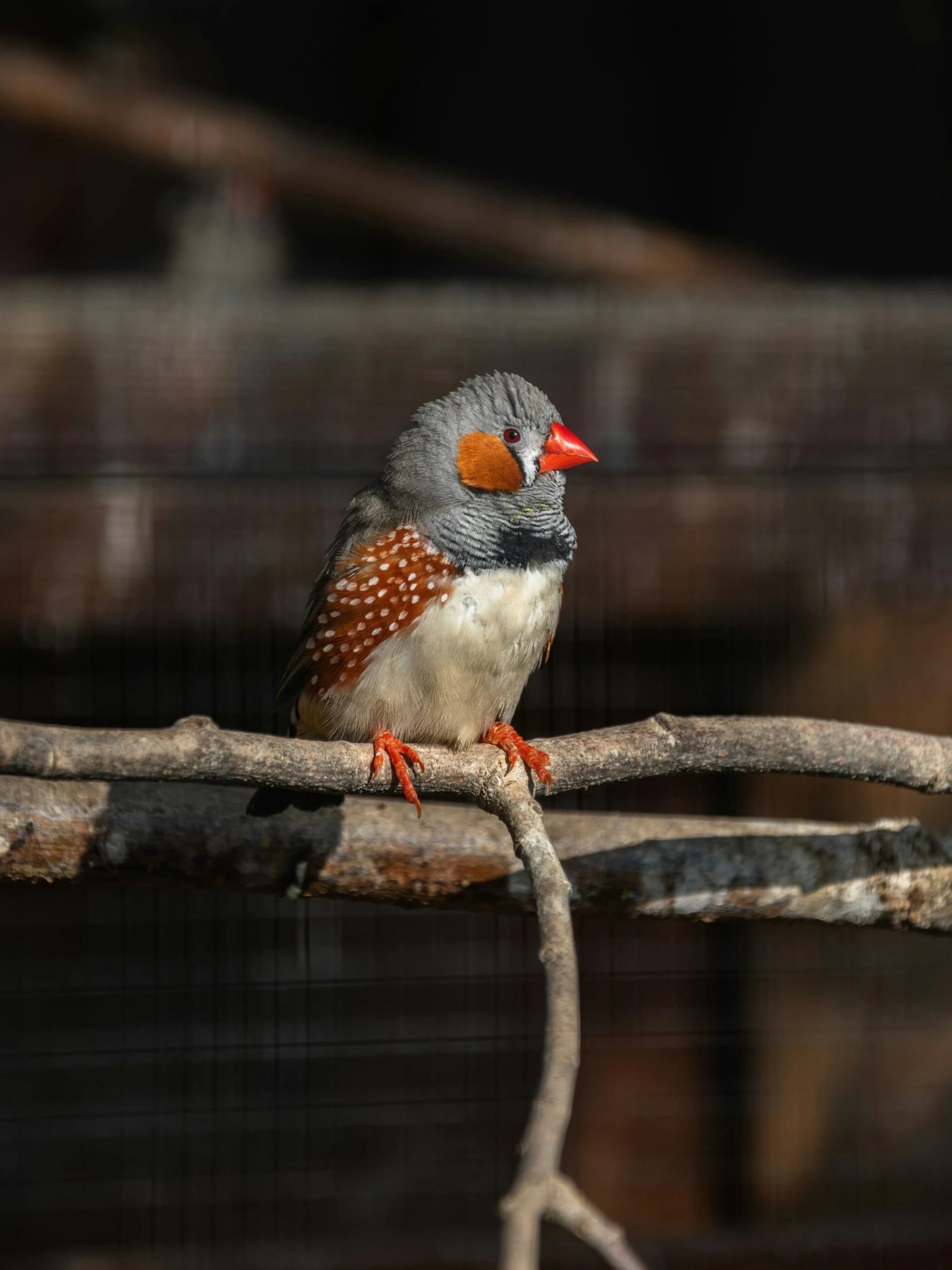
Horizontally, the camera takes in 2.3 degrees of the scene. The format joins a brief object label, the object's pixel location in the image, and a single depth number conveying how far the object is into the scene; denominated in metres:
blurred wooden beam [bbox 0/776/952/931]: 3.67
